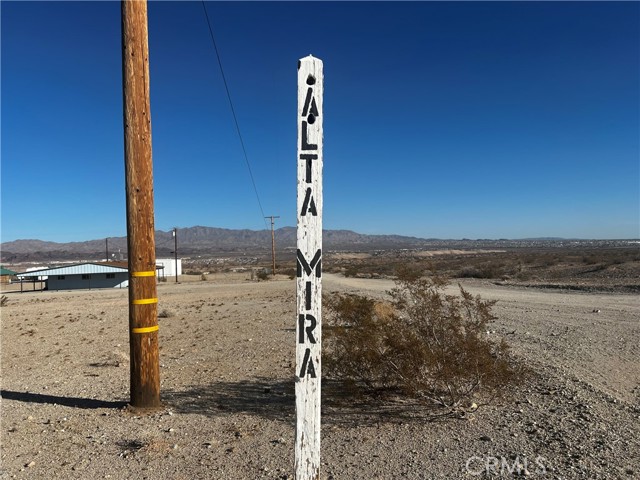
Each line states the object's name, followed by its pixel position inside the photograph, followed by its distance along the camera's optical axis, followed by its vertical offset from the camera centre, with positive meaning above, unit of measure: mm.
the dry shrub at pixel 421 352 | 6246 -1393
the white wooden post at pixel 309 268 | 3236 -148
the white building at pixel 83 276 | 53812 -2900
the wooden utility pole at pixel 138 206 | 6812 +550
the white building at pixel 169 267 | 79812 -3217
